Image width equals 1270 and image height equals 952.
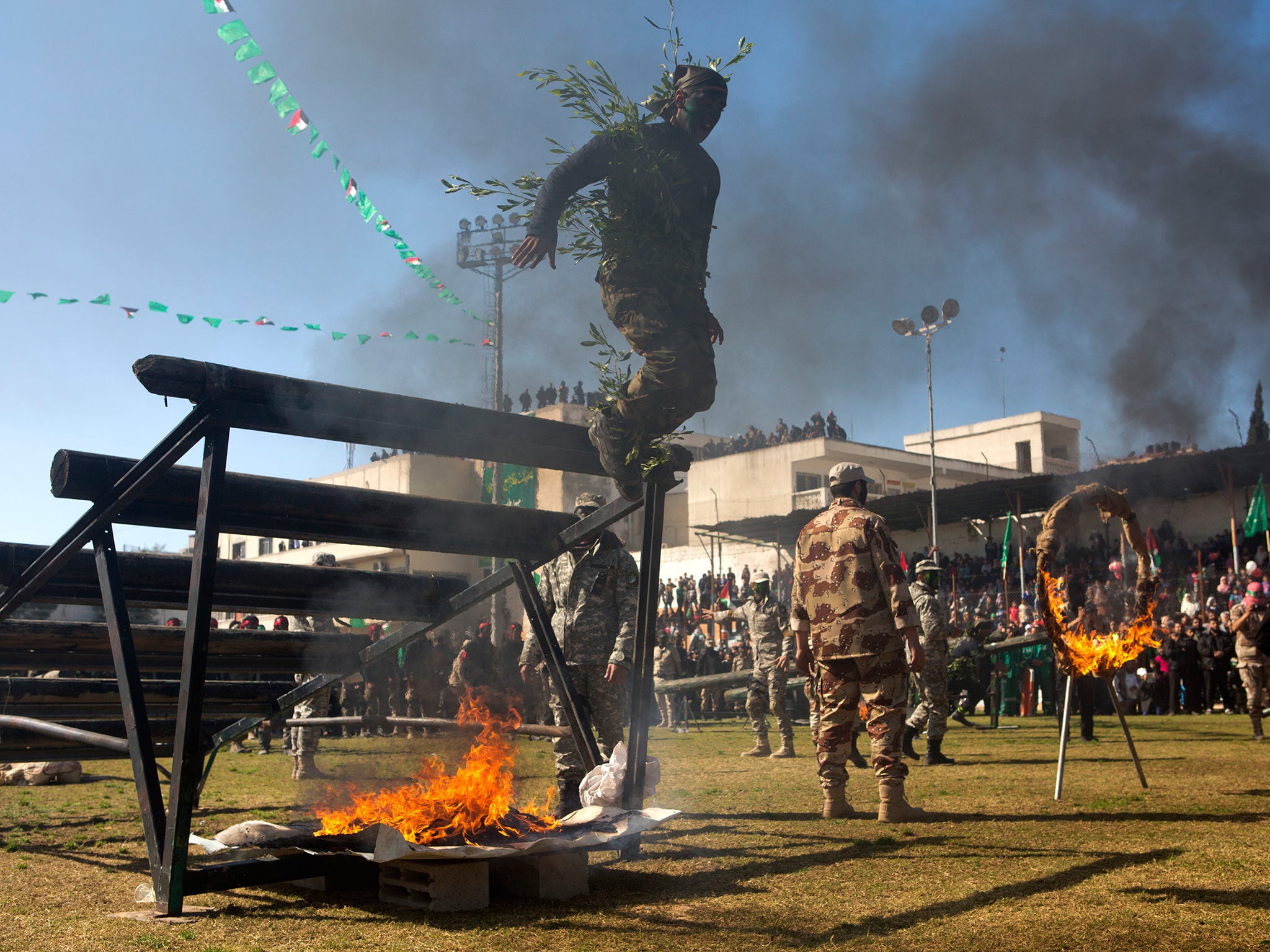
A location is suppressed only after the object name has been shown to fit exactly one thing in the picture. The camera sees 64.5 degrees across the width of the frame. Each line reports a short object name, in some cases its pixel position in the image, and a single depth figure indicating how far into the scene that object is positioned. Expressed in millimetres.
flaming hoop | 7703
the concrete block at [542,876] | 4555
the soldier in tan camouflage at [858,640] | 6703
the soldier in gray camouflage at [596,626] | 7348
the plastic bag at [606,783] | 5211
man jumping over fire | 4164
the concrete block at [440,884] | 4305
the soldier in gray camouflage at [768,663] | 12812
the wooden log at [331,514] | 4328
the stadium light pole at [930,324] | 26609
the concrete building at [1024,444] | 52938
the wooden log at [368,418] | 3957
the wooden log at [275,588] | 5332
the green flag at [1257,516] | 23094
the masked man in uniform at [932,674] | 10781
